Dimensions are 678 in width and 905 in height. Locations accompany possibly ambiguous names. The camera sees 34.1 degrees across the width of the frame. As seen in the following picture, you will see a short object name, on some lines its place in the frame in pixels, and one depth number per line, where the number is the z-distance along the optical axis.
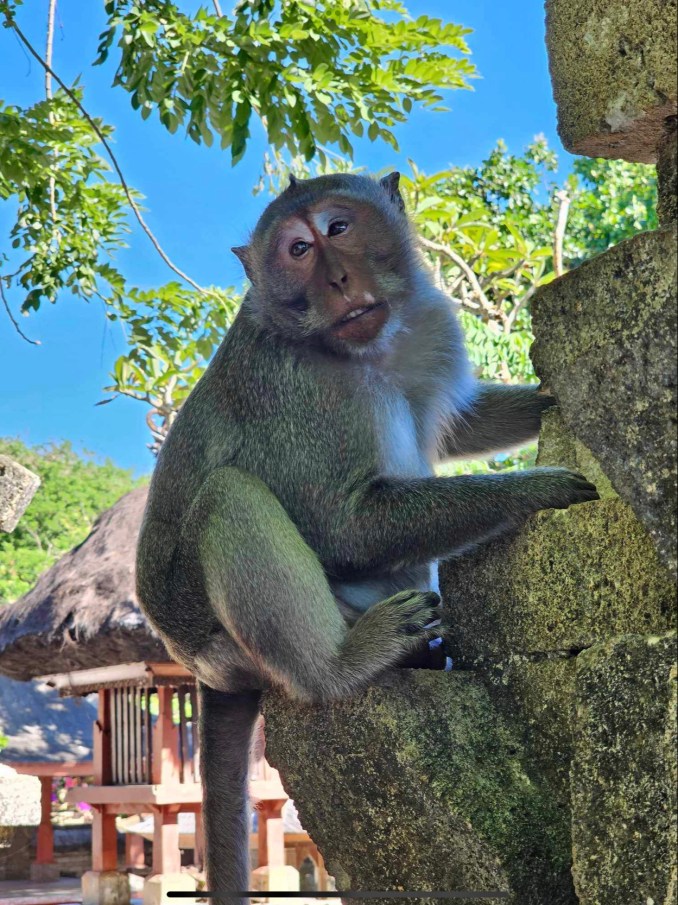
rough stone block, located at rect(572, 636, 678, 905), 1.95
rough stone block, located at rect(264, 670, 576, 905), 2.47
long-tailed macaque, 2.94
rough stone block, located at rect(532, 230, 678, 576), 2.00
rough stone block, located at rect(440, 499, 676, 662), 2.30
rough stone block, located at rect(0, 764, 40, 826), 5.92
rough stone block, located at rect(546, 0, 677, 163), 2.16
